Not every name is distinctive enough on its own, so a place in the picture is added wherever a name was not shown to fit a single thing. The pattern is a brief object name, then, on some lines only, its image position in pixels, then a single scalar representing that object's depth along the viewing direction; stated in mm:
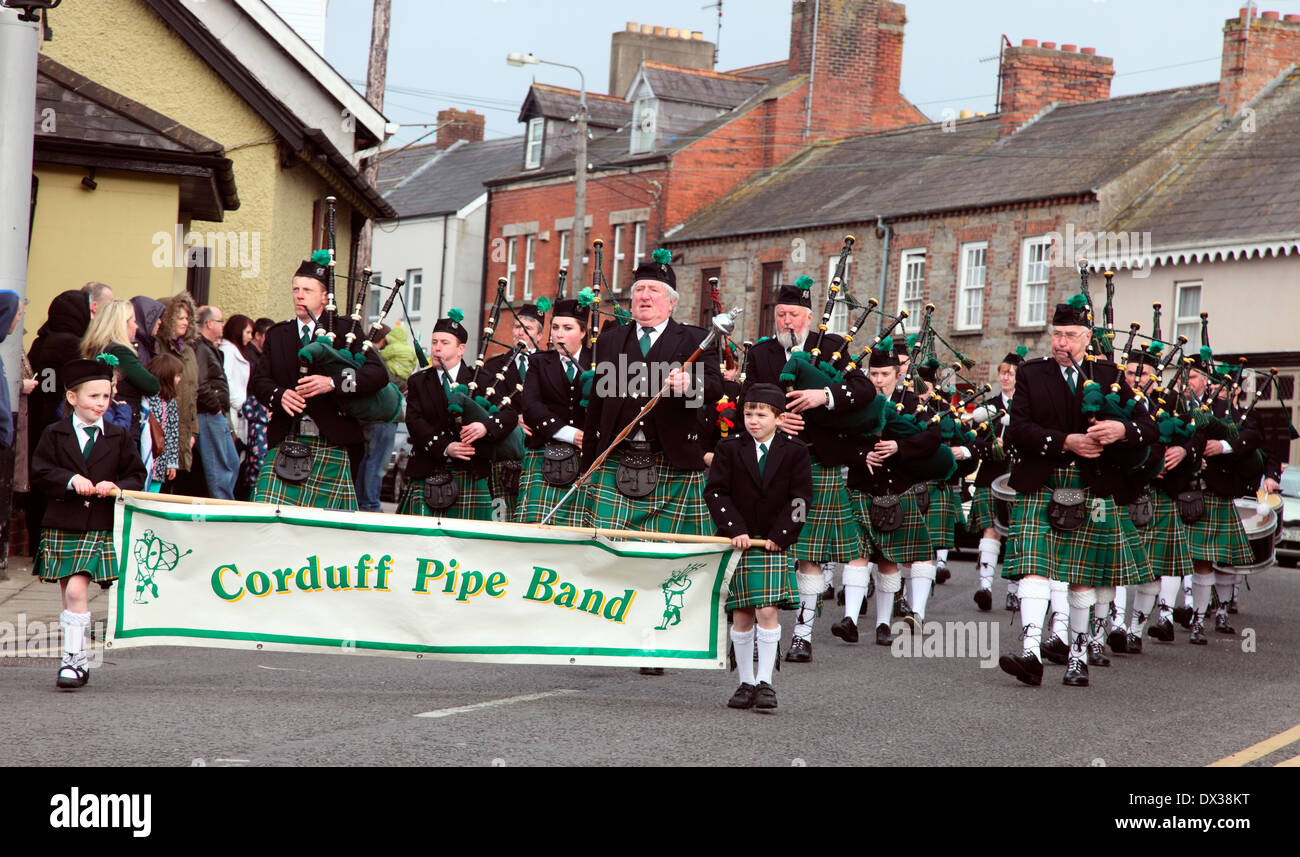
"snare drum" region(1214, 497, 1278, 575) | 13117
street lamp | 30031
